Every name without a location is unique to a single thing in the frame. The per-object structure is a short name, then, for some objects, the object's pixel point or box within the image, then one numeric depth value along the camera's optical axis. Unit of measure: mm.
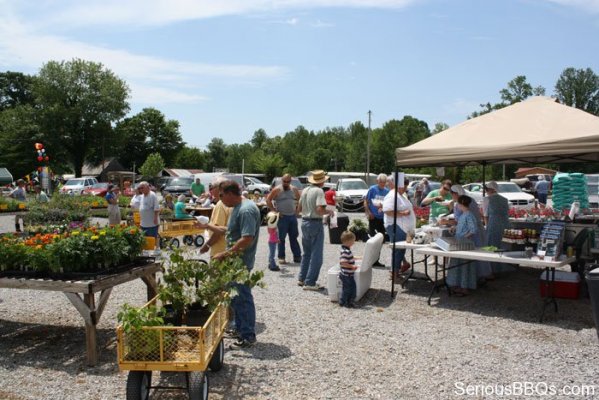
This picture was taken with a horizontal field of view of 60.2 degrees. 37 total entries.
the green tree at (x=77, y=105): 53875
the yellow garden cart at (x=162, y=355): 3801
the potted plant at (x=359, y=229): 13508
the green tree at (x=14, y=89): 74250
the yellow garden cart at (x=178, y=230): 12719
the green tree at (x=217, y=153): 100925
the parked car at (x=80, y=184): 34450
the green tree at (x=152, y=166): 64000
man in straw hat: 7859
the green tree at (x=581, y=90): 79625
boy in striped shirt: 7199
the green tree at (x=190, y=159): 80438
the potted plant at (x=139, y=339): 3850
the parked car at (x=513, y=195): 23078
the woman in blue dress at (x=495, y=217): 9000
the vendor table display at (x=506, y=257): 6324
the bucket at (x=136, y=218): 12117
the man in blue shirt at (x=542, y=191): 25641
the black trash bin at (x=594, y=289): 4773
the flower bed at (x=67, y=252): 5234
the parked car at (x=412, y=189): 23669
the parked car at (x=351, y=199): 24281
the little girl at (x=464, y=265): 7563
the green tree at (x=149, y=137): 73625
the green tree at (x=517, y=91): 56719
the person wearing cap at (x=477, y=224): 7851
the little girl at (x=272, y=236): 9984
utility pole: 50228
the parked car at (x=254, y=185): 31344
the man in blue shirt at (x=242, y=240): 5203
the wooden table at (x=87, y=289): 4953
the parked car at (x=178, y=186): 31336
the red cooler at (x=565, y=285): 7382
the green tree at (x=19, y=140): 54531
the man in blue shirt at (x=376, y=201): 10086
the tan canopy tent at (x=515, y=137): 6312
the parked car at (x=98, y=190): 32156
